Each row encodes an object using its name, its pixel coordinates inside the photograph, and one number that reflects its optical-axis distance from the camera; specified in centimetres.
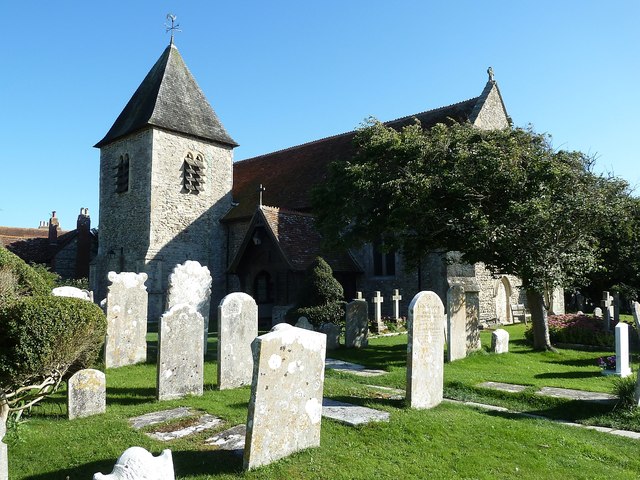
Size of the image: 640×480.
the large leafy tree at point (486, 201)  1186
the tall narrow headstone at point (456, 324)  1161
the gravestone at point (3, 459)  421
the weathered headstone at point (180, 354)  795
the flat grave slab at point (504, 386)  873
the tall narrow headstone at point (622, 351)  969
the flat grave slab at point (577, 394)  785
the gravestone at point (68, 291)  1147
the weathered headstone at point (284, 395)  506
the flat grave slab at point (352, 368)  1053
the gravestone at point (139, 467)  322
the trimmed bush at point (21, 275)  829
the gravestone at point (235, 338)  882
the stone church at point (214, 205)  1988
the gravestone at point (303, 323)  1361
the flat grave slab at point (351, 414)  638
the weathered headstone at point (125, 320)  1131
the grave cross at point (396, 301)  1881
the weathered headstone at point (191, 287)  1292
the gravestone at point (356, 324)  1388
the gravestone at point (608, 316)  1554
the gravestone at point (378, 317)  1772
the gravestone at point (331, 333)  1358
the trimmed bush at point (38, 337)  564
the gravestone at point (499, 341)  1284
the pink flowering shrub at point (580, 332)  1427
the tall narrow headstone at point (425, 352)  730
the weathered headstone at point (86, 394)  693
